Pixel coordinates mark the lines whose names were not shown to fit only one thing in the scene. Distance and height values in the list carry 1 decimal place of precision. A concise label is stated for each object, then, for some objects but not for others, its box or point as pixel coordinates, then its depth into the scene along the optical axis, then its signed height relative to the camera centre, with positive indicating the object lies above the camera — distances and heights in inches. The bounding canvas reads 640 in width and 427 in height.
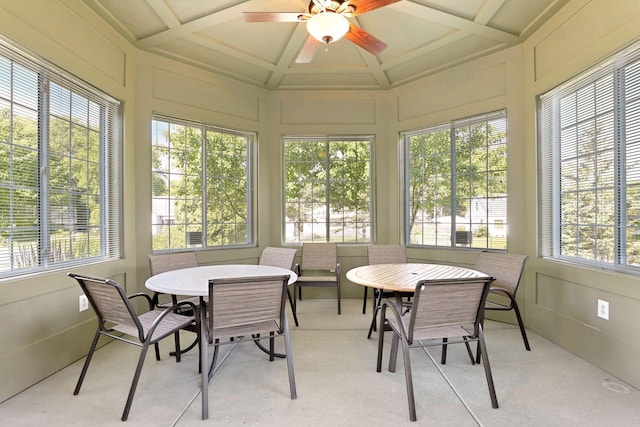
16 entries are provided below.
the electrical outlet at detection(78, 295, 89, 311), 105.0 -29.5
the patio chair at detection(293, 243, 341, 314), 170.9 -24.3
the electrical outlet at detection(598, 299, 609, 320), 95.3 -28.9
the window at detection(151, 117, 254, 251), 145.7 +13.9
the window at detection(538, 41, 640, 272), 93.1 +15.7
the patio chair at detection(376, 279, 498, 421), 72.8 -23.9
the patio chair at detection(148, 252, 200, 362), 119.4 -18.8
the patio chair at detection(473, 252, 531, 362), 109.1 -21.5
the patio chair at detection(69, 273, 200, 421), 73.0 -25.6
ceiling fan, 85.2 +55.7
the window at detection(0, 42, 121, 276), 87.3 +14.5
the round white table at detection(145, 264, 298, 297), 84.3 -19.7
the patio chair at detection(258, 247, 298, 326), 136.3 -19.1
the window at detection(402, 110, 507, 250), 145.5 +14.8
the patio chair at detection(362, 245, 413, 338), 154.0 -19.6
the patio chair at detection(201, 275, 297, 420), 73.4 -23.2
